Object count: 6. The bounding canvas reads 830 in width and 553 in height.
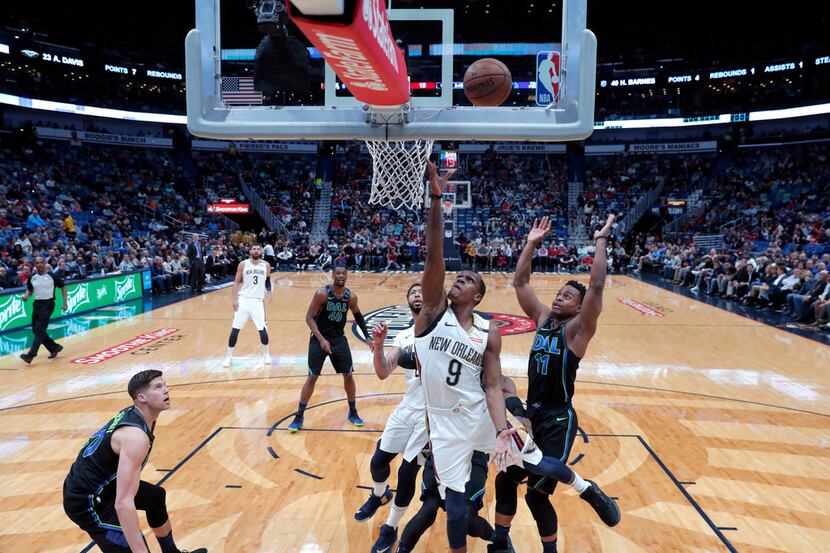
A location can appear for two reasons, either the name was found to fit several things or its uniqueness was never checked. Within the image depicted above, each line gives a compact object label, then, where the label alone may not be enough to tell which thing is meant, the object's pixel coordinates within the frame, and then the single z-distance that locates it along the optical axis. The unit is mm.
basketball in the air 4766
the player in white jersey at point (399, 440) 3936
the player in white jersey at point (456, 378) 3510
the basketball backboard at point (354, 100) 4254
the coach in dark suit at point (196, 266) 17297
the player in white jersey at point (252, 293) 9180
